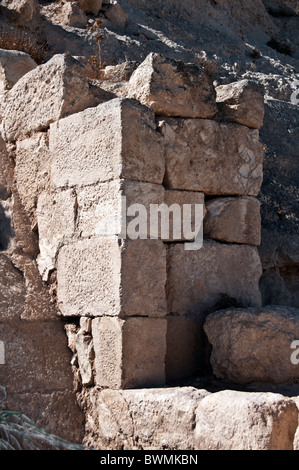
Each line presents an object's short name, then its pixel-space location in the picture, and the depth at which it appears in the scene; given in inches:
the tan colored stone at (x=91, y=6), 428.2
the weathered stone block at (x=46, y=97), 191.2
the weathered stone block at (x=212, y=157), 189.6
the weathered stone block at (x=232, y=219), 198.1
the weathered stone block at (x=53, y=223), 189.9
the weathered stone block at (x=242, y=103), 202.2
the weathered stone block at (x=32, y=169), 200.5
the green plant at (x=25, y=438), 148.3
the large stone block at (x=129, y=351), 171.0
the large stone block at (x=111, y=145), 175.0
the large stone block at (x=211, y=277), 188.4
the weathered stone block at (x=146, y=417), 154.3
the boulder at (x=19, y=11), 396.8
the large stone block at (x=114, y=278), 171.5
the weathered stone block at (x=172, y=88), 189.5
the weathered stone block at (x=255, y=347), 176.9
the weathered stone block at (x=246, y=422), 138.5
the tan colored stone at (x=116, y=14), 443.2
